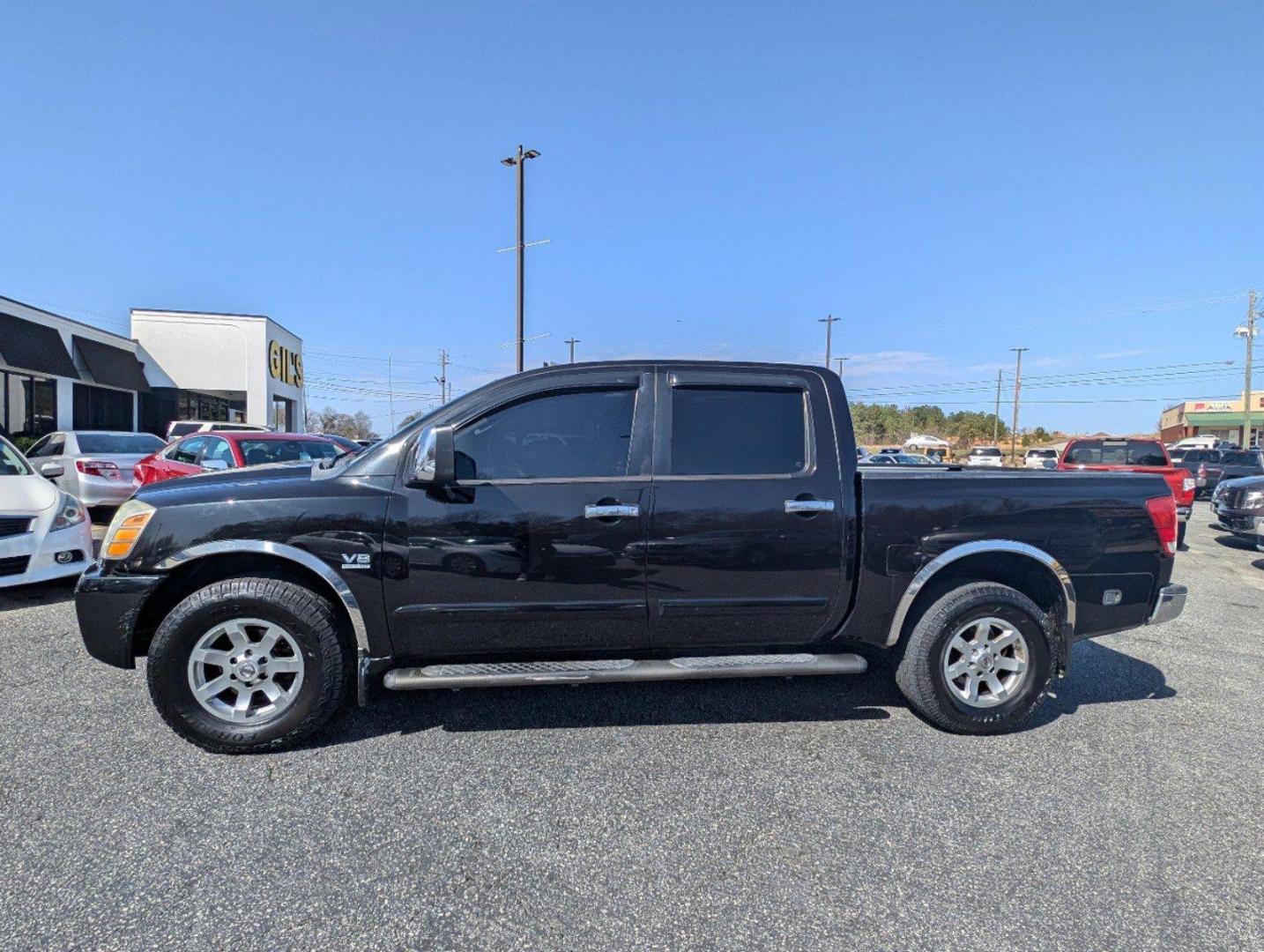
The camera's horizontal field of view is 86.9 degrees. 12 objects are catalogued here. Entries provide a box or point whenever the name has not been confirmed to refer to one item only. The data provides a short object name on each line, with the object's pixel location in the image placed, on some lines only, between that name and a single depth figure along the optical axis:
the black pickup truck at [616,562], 3.15
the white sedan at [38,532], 5.46
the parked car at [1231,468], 20.53
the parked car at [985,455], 35.59
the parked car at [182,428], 19.08
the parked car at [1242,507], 9.74
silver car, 9.33
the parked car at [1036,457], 29.82
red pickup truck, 13.31
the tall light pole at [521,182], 16.45
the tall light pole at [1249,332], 40.38
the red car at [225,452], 8.52
